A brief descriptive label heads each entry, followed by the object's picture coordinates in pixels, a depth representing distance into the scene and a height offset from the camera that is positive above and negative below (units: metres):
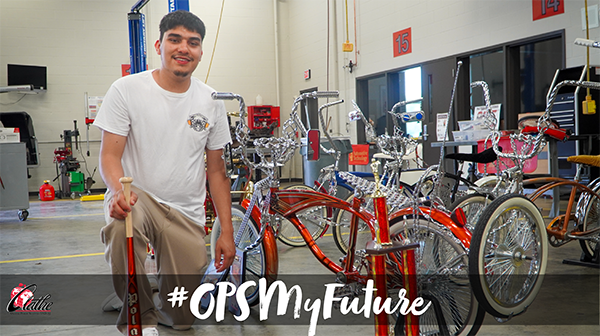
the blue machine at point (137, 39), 3.60 +0.82
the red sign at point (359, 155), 3.76 -0.07
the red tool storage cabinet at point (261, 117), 10.90 +0.68
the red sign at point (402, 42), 8.45 +1.74
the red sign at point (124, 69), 10.45 +1.73
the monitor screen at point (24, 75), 9.66 +1.54
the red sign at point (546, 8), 5.98 +1.61
